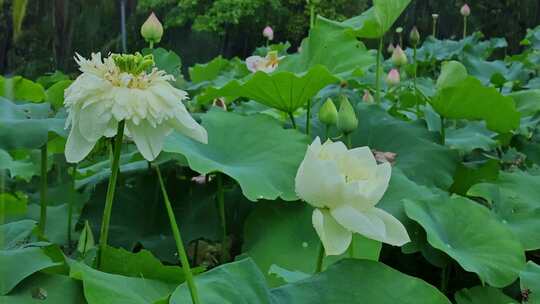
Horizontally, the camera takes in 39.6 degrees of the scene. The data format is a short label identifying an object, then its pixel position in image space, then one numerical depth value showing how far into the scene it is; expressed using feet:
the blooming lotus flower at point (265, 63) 4.36
